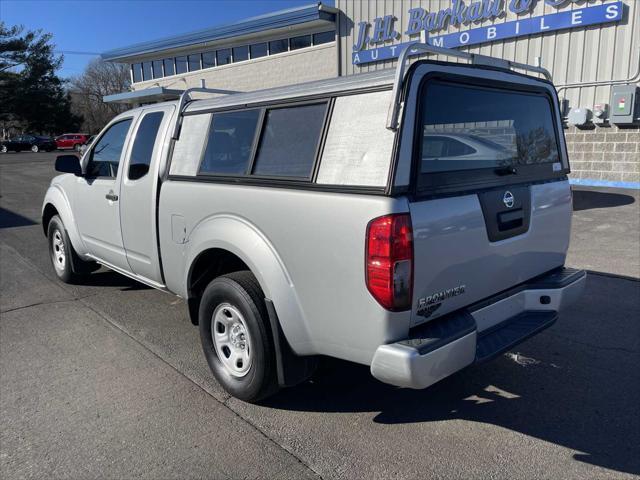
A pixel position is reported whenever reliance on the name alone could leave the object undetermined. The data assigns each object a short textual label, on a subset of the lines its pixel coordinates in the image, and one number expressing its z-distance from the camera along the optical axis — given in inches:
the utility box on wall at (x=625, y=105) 465.4
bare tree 2770.7
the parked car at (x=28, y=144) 1718.8
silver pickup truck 102.3
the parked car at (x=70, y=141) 1774.1
